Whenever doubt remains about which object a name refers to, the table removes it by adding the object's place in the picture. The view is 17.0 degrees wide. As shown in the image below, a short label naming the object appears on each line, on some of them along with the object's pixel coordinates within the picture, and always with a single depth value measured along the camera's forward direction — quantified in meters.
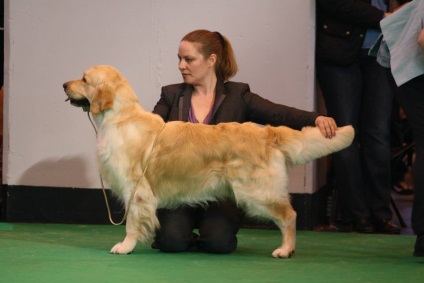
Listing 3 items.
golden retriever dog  7.10
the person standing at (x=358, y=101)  9.04
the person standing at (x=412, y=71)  6.91
